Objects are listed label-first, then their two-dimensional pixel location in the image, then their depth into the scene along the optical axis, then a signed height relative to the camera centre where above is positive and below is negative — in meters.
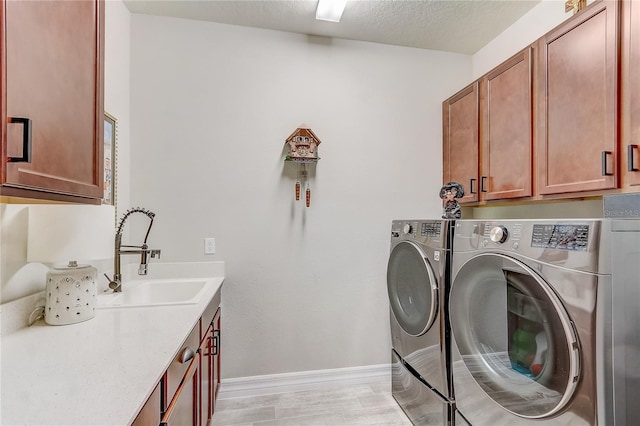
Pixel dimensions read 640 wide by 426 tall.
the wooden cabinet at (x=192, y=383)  0.88 -0.63
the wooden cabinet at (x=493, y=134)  1.79 +0.55
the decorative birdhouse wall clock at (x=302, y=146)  2.25 +0.50
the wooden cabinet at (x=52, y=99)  0.77 +0.34
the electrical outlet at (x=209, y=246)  2.21 -0.24
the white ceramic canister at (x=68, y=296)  1.20 -0.34
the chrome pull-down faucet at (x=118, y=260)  1.76 -0.28
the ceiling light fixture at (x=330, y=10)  1.95 +1.33
